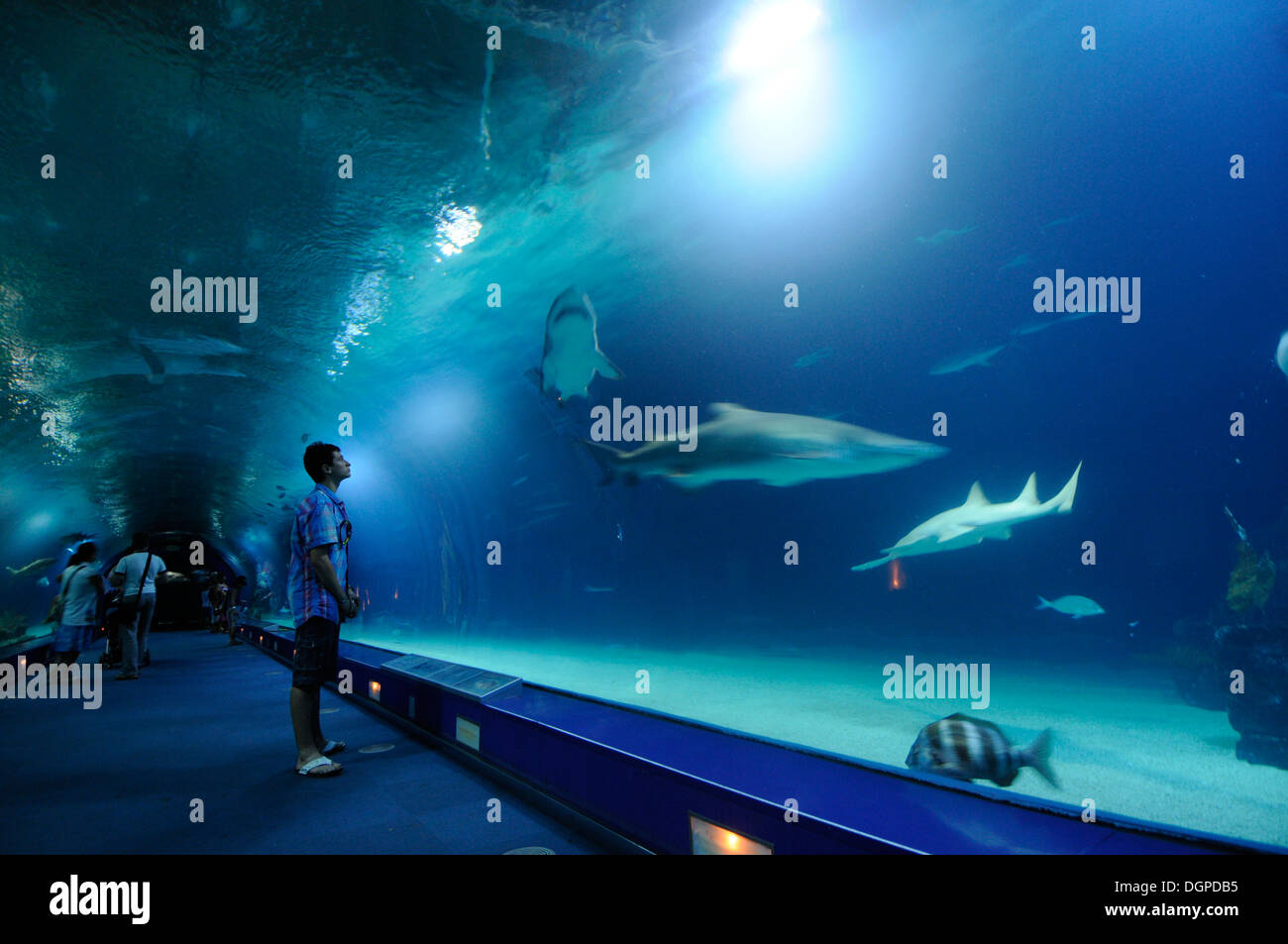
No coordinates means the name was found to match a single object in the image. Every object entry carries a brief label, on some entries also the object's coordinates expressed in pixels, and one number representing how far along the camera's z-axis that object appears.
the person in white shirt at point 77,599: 7.98
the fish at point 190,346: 9.25
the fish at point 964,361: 11.59
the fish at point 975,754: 3.02
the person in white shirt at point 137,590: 8.38
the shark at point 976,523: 7.98
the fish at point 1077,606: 8.80
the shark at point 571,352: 8.75
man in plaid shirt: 3.74
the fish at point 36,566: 17.90
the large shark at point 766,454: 7.20
